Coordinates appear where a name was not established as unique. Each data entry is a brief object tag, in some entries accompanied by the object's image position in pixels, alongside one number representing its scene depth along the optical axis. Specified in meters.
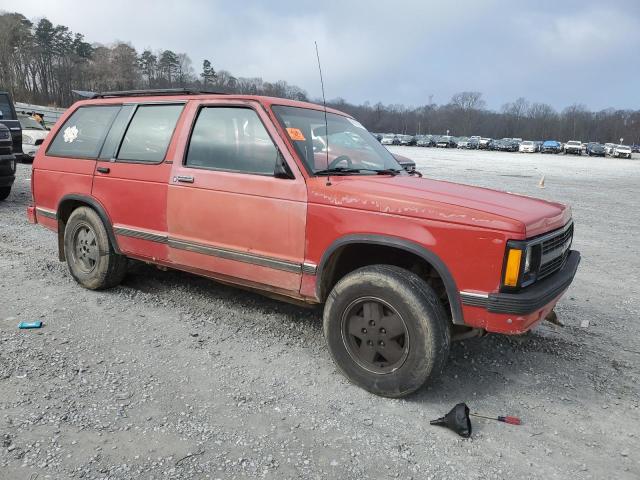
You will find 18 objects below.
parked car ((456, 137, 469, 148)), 66.44
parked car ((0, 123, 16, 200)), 8.70
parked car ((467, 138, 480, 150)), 64.08
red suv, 2.86
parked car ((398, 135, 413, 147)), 67.15
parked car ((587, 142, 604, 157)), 55.54
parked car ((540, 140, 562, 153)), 61.16
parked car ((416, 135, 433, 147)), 67.06
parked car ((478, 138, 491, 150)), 63.60
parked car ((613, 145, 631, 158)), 52.80
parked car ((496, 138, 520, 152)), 61.14
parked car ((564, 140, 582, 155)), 59.97
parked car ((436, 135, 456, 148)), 66.09
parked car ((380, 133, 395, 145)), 65.24
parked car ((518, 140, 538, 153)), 58.74
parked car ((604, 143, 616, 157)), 56.25
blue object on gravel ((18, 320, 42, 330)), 3.90
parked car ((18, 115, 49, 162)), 15.16
